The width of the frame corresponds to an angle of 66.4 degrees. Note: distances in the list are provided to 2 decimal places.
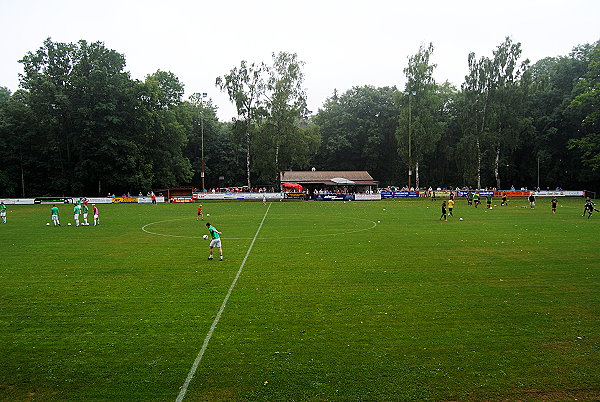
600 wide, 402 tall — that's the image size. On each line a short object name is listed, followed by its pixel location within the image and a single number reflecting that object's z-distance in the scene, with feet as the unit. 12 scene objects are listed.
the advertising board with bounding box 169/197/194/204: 200.22
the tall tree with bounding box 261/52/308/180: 229.86
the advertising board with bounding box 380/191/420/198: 216.74
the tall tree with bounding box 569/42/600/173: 205.77
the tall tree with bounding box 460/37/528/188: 221.87
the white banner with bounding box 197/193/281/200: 211.59
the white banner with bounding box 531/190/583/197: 217.56
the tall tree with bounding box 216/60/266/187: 234.58
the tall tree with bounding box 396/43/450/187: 233.96
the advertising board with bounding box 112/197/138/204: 201.87
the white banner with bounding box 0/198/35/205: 193.77
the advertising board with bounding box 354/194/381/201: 208.84
